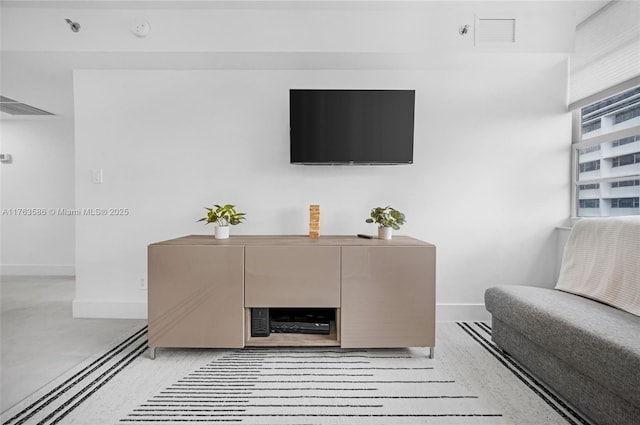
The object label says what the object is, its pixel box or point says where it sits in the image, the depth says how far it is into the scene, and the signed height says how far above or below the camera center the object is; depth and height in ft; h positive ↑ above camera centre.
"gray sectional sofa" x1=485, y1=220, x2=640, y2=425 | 4.14 -1.94
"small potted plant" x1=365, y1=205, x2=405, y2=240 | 7.73 -0.38
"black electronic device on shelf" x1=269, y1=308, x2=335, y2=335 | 7.11 -2.51
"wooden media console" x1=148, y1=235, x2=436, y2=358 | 6.72 -1.70
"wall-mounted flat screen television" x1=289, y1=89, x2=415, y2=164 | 8.34 +1.90
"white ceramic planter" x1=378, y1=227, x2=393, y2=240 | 7.72 -0.64
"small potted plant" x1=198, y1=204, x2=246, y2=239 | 7.62 -0.36
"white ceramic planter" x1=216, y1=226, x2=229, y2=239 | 7.59 -0.67
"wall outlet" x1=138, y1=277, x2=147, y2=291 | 9.13 -2.21
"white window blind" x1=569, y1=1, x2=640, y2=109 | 7.35 +3.60
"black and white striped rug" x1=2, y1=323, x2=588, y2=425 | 4.94 -3.10
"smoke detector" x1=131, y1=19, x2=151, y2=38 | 7.86 +3.99
